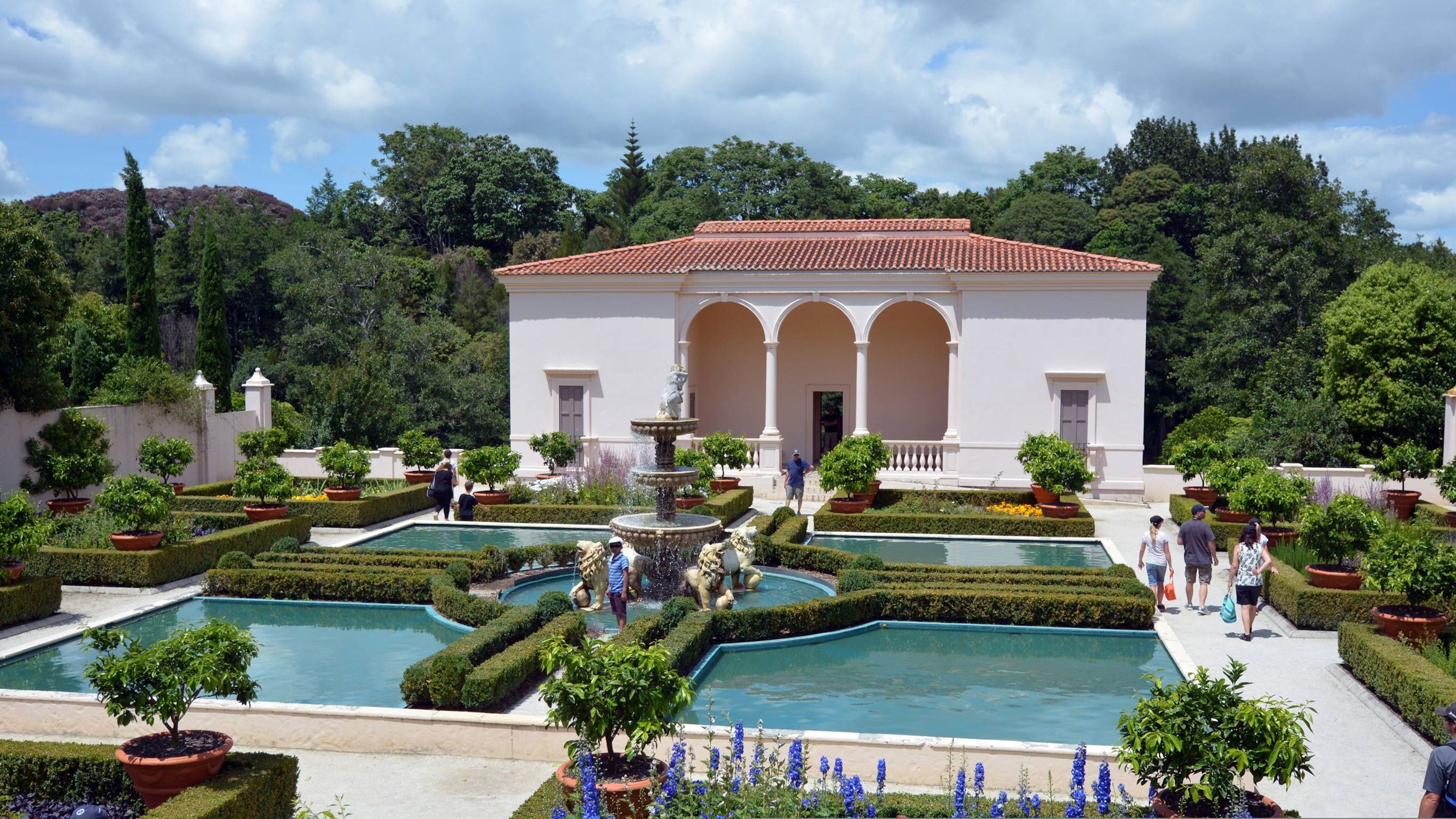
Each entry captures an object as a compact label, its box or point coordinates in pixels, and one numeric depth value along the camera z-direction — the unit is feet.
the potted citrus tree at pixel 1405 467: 81.41
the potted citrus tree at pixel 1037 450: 79.30
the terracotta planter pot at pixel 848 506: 77.25
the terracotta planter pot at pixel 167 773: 26.63
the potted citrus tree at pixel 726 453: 87.71
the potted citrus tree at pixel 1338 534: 48.96
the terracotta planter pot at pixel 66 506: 69.46
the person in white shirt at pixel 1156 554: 50.08
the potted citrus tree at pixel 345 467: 79.46
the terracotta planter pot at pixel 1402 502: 81.76
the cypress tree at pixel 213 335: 120.37
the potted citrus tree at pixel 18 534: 47.67
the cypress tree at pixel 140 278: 109.70
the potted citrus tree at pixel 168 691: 26.58
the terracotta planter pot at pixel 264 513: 69.10
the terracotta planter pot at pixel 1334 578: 49.01
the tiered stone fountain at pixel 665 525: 53.16
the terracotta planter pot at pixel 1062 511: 75.61
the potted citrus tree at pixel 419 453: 90.68
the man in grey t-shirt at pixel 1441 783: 22.27
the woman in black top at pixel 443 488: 77.05
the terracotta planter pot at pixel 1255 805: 23.27
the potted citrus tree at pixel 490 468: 80.79
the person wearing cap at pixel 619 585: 46.42
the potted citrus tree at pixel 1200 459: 81.46
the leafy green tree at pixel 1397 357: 104.99
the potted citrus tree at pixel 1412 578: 41.34
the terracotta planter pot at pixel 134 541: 56.75
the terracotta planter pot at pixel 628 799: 24.56
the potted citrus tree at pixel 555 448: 91.81
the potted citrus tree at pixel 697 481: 76.13
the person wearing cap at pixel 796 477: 83.05
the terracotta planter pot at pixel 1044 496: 79.41
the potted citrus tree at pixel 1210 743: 22.63
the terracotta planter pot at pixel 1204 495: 81.10
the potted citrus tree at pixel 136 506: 56.08
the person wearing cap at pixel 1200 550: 50.42
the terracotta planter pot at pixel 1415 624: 41.91
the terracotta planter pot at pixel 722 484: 87.25
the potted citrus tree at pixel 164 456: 74.38
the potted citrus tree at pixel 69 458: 69.41
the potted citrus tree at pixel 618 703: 24.18
